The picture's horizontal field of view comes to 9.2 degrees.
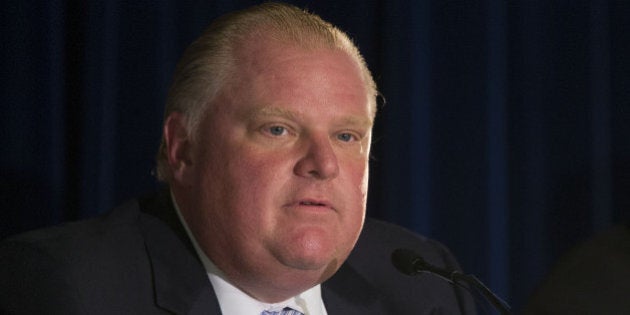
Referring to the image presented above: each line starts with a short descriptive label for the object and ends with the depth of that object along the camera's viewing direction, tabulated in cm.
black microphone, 330
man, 331
